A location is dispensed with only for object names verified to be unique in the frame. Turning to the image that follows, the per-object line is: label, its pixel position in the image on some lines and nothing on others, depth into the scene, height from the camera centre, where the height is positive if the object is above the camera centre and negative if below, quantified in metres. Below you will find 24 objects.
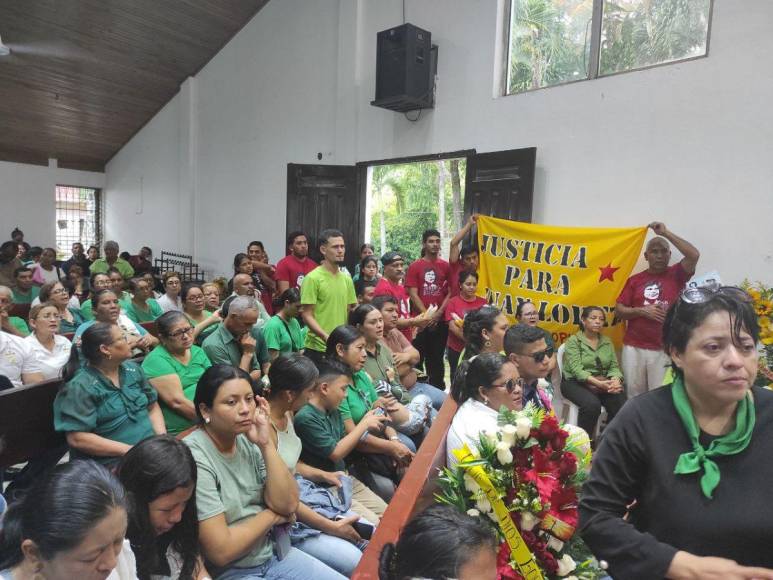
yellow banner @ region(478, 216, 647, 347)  4.86 -0.25
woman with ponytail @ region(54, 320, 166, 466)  2.49 -0.84
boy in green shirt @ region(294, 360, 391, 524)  2.68 -1.00
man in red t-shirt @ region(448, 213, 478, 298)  5.51 -0.22
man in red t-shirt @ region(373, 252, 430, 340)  4.81 -0.52
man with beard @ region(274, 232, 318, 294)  5.82 -0.39
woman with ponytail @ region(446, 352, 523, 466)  2.26 -0.68
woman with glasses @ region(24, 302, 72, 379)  3.64 -0.81
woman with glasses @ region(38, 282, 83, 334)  4.48 -0.66
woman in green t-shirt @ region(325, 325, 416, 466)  3.00 -0.99
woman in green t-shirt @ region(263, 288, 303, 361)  4.02 -0.75
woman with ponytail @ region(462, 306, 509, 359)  3.53 -0.60
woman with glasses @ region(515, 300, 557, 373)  4.62 -0.62
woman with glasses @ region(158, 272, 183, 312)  5.57 -0.70
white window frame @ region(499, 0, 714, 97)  4.76 +1.88
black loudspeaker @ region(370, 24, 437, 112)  6.36 +1.96
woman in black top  1.11 -0.46
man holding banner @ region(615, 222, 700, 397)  4.52 -0.49
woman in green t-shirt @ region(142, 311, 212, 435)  2.96 -0.80
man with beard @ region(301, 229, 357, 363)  4.30 -0.52
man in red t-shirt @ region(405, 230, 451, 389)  5.34 -0.61
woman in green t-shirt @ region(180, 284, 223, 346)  4.23 -0.70
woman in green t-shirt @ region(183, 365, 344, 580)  1.85 -0.90
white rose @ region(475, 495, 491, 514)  1.69 -0.82
